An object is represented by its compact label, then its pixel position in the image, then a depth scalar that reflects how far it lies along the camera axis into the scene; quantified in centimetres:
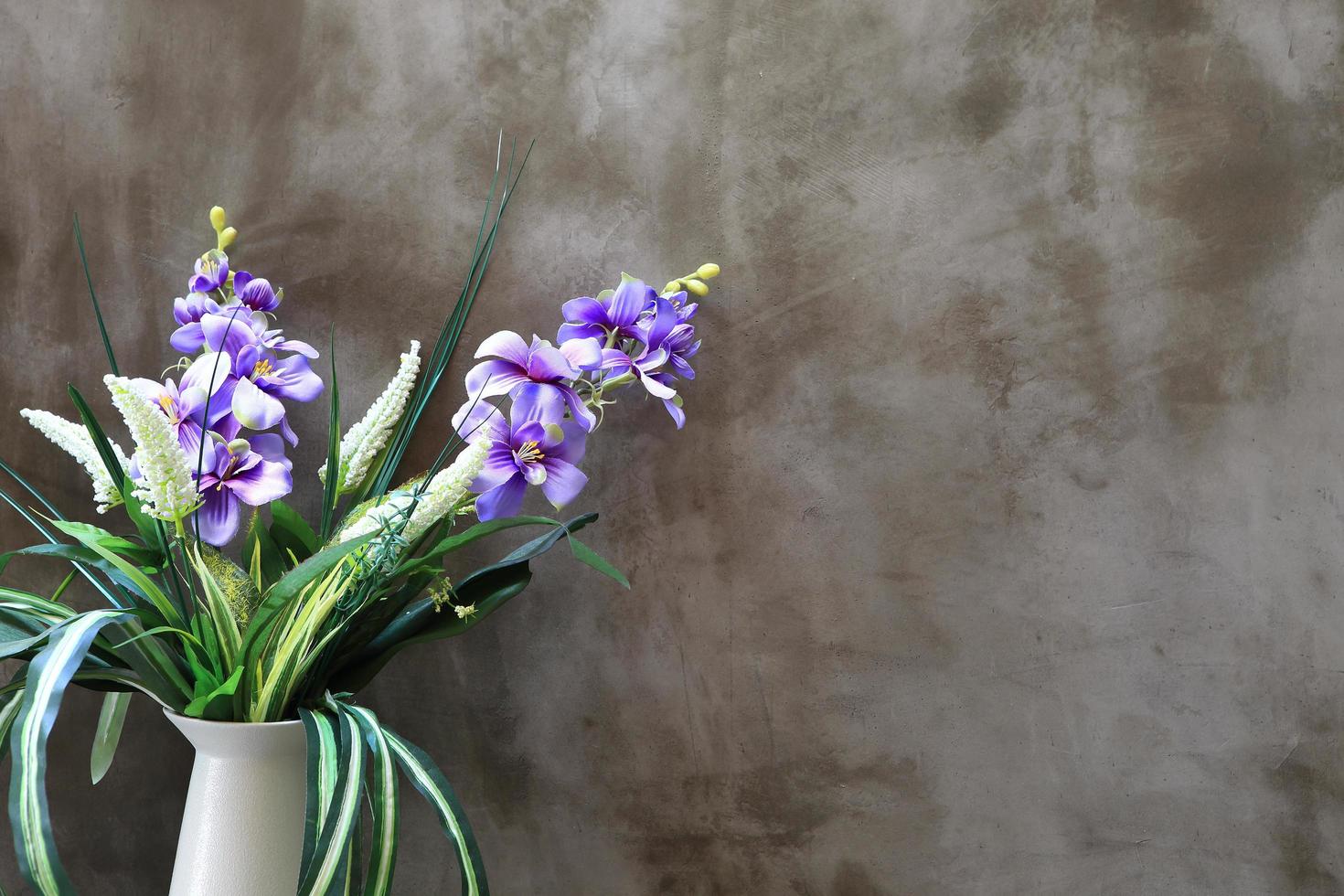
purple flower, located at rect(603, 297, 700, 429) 101
